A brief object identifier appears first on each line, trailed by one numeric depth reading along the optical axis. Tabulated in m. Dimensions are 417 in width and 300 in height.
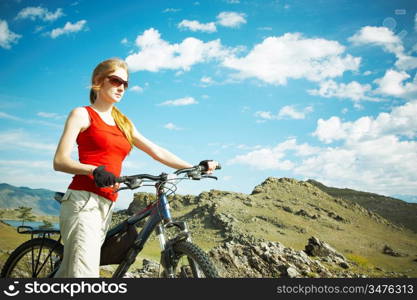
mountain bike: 3.38
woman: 3.46
